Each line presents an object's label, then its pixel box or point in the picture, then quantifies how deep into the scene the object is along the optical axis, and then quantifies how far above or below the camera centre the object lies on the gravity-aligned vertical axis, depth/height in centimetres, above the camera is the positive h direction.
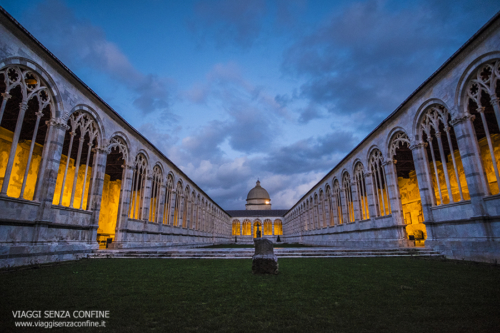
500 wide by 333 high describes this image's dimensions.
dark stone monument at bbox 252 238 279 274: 709 -78
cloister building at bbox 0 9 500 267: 974 +426
